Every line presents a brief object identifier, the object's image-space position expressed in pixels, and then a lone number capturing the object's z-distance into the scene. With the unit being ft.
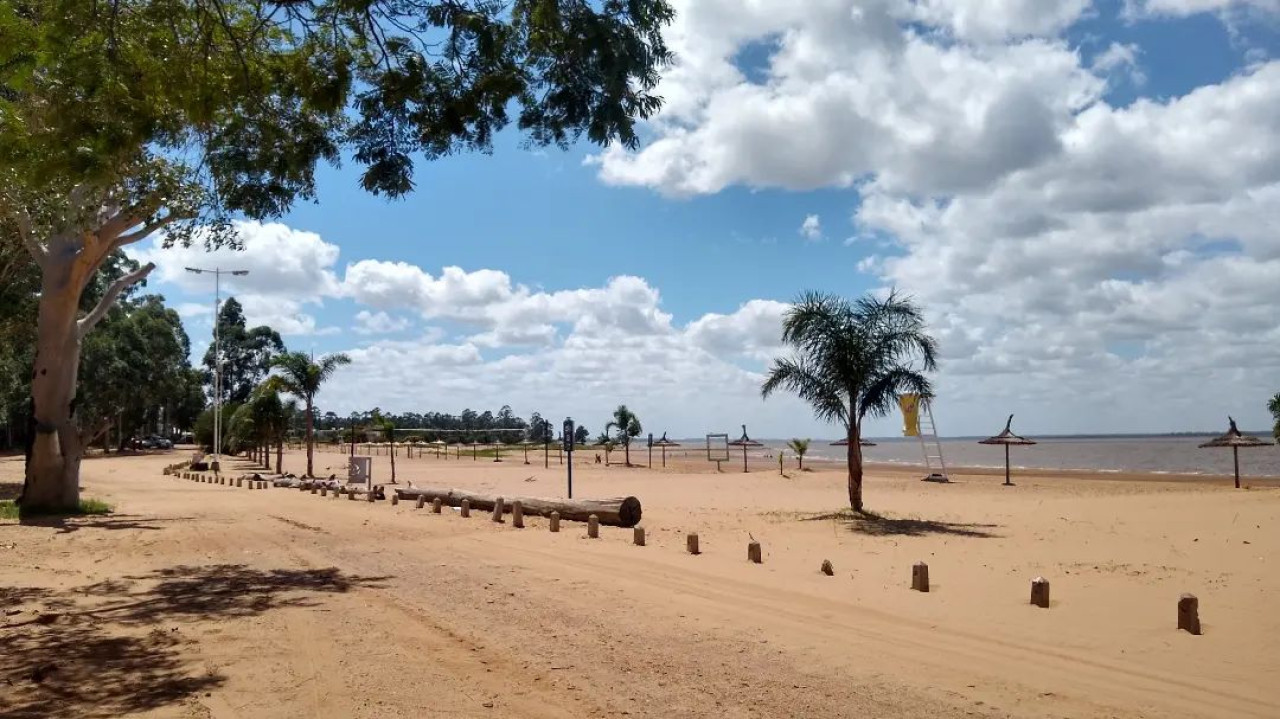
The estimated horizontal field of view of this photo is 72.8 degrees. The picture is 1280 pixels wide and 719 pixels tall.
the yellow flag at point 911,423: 104.93
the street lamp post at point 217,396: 155.02
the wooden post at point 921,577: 32.76
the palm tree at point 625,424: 206.80
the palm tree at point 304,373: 130.11
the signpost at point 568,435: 67.87
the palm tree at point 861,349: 61.41
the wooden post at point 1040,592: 29.84
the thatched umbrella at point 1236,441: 102.12
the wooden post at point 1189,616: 26.27
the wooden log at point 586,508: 53.83
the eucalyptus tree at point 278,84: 25.50
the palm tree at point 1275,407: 105.15
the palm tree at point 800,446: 164.04
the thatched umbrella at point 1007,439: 118.42
